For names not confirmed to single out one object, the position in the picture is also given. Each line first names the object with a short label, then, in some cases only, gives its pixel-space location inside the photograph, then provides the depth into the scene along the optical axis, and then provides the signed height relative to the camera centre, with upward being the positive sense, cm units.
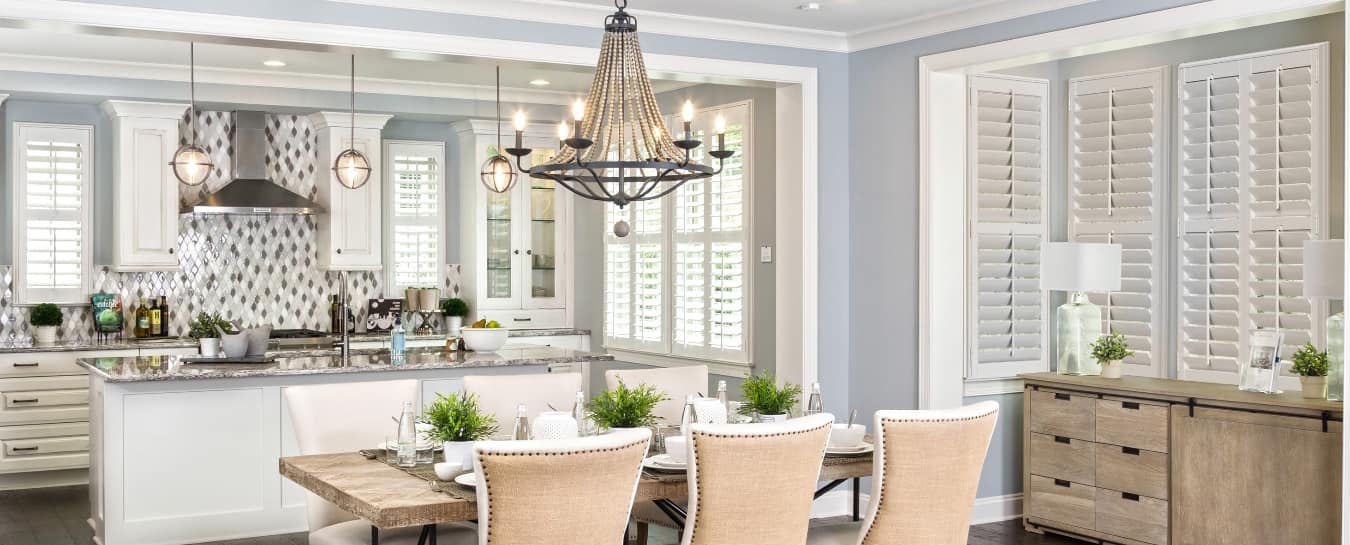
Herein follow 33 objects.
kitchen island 522 -76
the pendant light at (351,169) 680 +55
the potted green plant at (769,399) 404 -43
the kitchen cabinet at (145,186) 720 +49
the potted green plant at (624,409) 373 -42
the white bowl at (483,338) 626 -35
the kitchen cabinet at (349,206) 780 +40
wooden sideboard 458 -79
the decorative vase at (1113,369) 550 -45
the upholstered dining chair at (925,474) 340 -57
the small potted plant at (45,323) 704 -31
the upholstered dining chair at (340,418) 392 -50
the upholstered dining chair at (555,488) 283 -51
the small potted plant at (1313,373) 467 -40
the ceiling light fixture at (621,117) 355 +44
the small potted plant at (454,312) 823 -29
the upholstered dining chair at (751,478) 314 -54
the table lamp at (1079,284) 554 -7
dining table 303 -58
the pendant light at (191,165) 639 +54
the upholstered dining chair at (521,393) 443 -45
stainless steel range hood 743 +49
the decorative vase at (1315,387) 467 -45
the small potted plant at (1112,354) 550 -39
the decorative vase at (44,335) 703 -37
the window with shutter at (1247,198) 519 +30
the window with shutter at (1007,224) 589 +21
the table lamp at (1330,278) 434 -4
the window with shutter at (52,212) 717 +34
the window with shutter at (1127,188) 584 +38
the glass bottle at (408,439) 352 -48
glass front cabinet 824 +18
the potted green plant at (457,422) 348 -43
